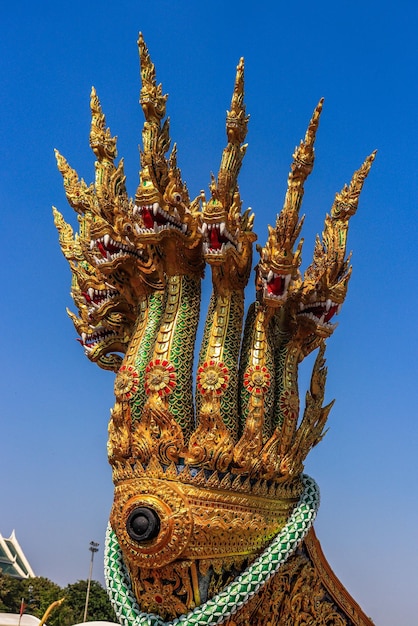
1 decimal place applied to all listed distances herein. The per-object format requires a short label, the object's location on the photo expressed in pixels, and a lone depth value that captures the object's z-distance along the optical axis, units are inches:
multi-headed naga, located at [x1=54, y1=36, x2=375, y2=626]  319.6
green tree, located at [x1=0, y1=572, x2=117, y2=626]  1494.8
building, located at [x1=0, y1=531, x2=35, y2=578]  2120.9
